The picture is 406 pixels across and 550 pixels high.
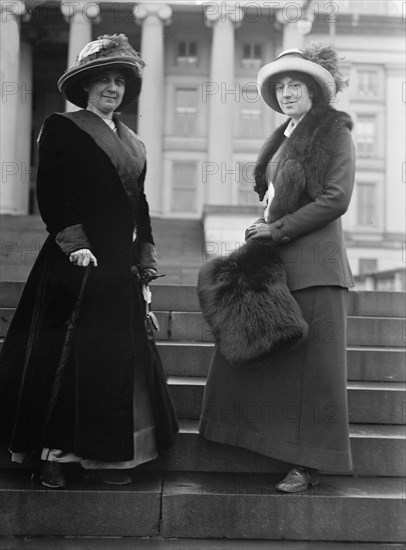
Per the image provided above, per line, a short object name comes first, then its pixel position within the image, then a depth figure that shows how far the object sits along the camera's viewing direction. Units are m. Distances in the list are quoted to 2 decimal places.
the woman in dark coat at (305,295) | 2.83
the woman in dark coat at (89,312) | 2.78
